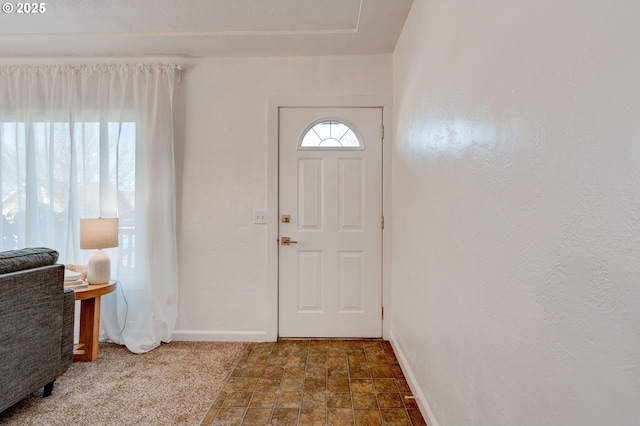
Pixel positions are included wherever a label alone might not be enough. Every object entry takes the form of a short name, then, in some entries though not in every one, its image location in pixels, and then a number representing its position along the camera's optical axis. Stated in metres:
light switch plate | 2.66
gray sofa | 1.53
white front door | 2.63
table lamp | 2.27
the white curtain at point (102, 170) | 2.55
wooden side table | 2.28
